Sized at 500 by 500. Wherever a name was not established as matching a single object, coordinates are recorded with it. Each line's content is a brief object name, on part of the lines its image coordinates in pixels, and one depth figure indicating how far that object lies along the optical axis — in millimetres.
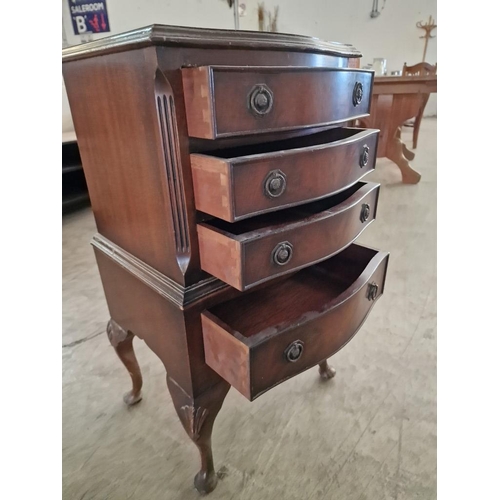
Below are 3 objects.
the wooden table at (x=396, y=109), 2596
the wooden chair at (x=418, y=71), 3543
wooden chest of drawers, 489
